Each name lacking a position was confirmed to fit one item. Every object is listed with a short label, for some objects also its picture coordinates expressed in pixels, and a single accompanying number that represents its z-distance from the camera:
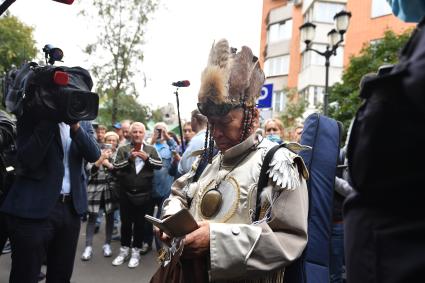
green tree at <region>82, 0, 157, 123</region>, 20.66
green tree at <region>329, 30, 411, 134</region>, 14.27
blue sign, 6.34
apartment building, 24.77
